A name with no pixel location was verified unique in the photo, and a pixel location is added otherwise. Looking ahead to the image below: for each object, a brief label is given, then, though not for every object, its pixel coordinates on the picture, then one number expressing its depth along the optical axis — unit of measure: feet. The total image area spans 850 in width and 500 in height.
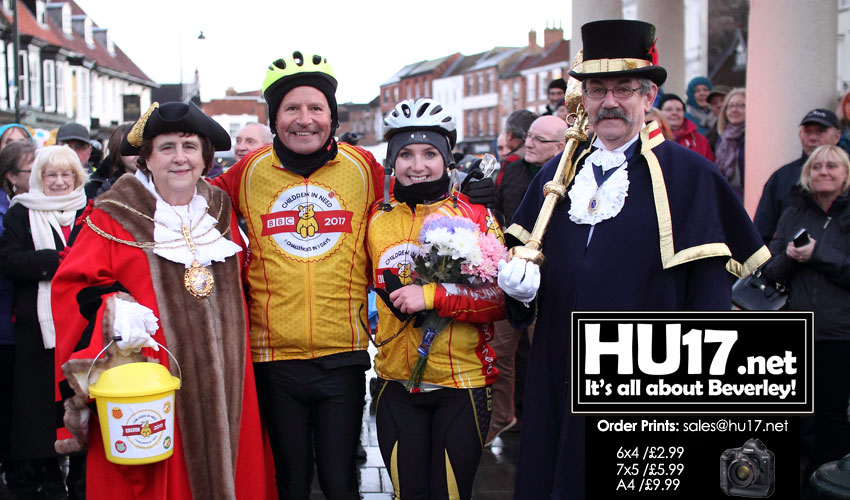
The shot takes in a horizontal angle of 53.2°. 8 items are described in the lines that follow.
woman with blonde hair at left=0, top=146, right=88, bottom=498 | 16.56
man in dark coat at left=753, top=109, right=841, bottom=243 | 19.01
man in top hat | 9.87
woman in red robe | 11.27
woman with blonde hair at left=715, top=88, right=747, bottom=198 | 25.43
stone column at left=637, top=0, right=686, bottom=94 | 32.32
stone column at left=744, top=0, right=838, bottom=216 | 21.72
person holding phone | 16.79
